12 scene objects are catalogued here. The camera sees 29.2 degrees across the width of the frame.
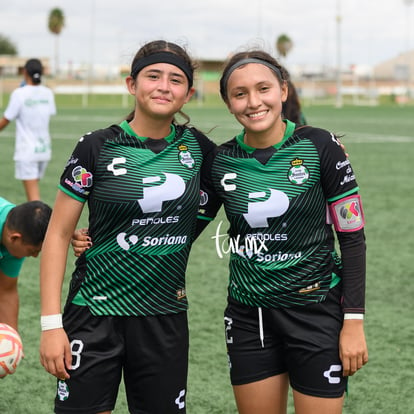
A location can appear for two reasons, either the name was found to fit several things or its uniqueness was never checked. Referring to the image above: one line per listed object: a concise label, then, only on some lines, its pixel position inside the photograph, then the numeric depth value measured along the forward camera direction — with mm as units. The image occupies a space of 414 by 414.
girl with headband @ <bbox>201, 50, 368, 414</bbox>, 3082
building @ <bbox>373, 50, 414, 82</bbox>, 119738
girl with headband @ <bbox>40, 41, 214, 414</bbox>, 3025
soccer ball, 3736
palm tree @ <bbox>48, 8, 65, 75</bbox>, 77938
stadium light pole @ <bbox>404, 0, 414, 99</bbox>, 79262
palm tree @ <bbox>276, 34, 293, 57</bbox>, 87000
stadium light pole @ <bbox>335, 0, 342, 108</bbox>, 50775
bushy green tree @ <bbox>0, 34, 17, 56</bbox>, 108125
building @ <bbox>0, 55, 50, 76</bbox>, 81856
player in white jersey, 10484
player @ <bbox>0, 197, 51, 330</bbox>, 4301
